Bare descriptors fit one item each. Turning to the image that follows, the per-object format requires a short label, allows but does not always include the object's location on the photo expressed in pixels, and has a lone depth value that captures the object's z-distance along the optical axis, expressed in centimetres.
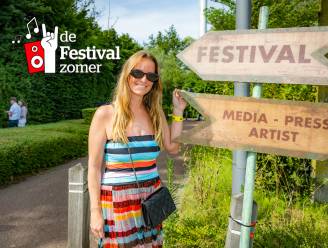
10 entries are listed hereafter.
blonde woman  227
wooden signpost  191
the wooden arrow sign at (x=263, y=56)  190
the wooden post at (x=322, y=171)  486
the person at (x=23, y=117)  1433
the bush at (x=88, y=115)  1662
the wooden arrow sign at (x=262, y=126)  192
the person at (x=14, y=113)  1400
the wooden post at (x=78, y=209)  312
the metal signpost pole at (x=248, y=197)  214
